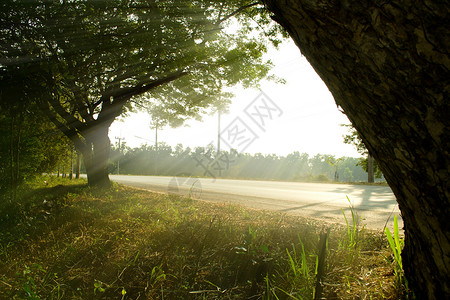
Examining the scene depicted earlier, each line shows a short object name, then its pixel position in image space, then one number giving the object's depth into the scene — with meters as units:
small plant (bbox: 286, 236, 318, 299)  1.74
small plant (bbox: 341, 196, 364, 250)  2.27
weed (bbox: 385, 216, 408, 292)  1.60
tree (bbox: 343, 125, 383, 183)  21.31
